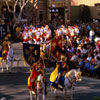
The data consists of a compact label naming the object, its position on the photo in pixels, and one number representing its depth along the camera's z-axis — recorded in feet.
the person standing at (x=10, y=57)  55.72
